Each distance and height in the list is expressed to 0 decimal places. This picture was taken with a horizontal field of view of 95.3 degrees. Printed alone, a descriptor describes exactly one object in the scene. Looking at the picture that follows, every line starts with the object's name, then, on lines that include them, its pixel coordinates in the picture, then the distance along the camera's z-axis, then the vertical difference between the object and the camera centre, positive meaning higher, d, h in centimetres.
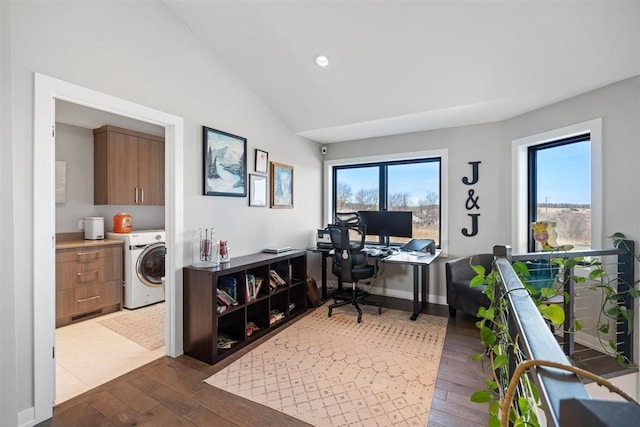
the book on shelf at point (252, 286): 291 -77
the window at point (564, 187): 288 +28
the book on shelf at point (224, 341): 264 -121
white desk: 335 -57
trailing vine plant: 78 -48
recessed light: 284 +149
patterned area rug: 193 -129
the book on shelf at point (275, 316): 321 -119
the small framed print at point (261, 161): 351 +63
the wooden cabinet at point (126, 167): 383 +61
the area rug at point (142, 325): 294 -129
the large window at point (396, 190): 420 +35
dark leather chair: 316 -84
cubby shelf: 253 -94
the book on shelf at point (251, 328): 298 -122
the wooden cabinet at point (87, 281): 325 -84
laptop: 384 -45
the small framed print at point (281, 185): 380 +36
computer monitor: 399 -15
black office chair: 348 -55
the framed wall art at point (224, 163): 287 +50
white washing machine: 374 -73
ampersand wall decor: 378 +15
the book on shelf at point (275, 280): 329 -79
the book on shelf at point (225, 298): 268 -81
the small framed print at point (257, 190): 344 +27
